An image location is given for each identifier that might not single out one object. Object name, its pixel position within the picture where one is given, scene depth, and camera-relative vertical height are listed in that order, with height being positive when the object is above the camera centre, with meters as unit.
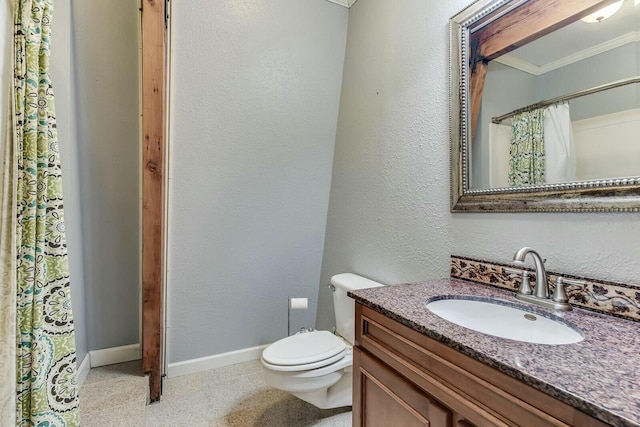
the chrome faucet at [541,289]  0.93 -0.24
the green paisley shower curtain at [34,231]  0.92 -0.05
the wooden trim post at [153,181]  1.43 +0.18
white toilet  1.45 -0.72
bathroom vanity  0.53 -0.33
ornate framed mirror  0.88 +0.39
